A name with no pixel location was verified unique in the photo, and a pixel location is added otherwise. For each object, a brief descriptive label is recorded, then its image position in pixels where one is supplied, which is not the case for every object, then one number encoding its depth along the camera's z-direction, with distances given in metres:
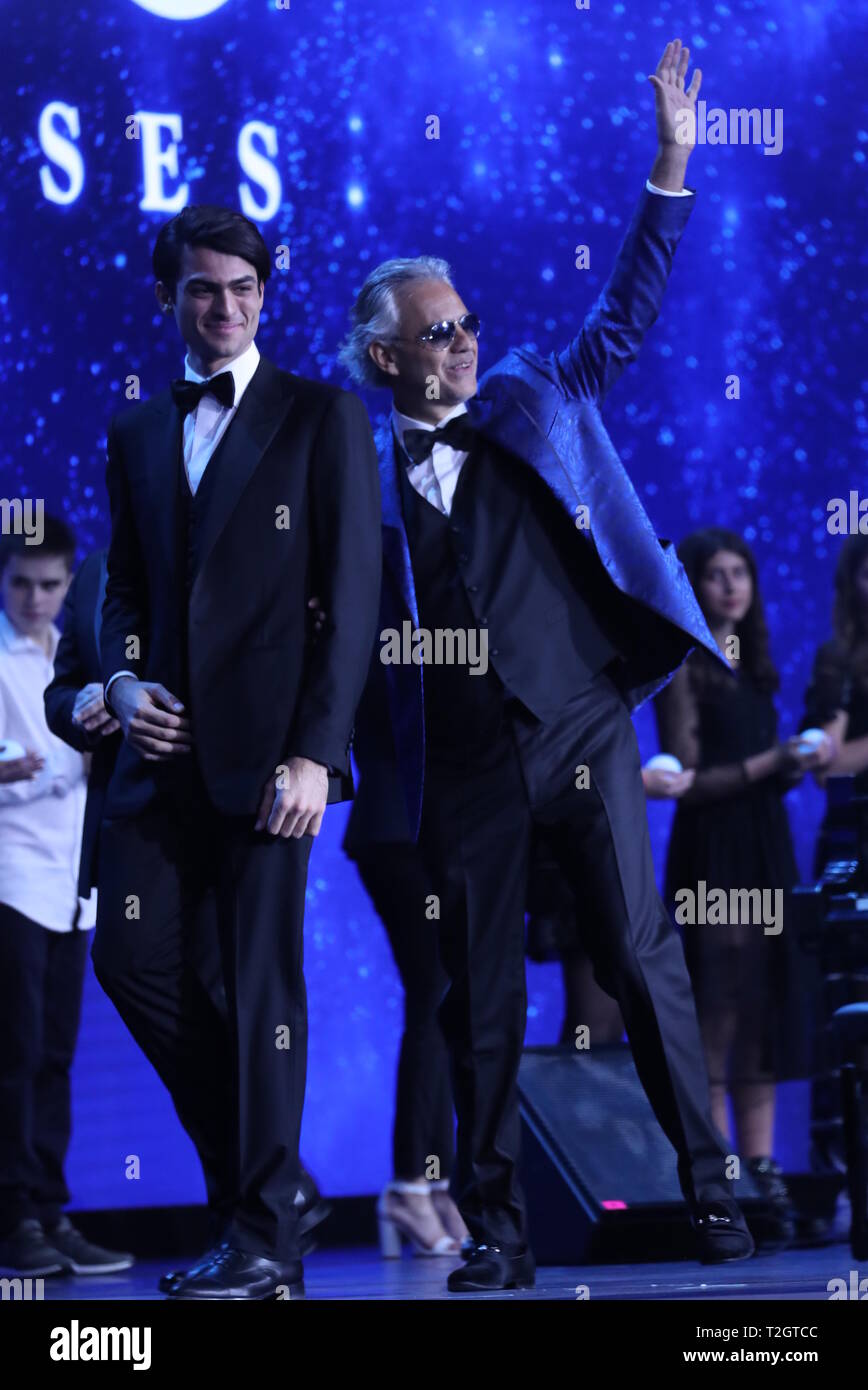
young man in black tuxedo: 5.97
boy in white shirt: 8.70
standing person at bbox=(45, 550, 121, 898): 7.05
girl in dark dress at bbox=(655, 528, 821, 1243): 9.36
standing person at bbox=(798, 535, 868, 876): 9.85
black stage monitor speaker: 7.71
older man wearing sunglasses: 6.59
